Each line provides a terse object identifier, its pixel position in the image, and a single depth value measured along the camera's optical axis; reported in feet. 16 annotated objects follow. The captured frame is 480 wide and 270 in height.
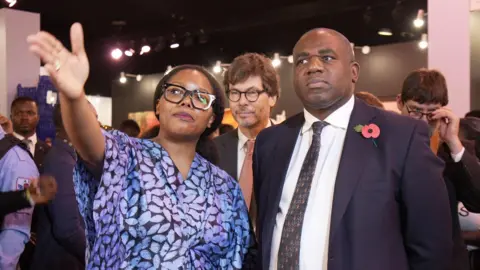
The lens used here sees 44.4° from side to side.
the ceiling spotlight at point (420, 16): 20.98
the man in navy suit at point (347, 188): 6.52
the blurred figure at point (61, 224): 10.16
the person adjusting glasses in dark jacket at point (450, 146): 8.09
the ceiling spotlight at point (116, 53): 39.51
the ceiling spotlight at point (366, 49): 31.53
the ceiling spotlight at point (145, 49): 39.40
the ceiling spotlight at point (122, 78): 44.45
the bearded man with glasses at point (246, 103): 10.17
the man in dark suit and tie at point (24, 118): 19.21
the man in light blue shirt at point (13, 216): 10.02
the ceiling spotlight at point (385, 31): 32.24
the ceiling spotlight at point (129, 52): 39.61
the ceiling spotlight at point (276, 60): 34.29
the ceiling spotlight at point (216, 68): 37.54
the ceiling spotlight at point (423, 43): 29.14
